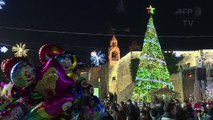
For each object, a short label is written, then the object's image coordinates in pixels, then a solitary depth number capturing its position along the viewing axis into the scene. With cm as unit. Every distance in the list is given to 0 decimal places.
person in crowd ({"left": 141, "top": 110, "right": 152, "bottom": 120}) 643
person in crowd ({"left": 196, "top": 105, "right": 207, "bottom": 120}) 812
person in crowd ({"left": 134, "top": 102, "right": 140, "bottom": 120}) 995
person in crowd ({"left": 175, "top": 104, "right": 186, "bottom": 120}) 716
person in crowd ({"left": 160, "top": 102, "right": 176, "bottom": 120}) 684
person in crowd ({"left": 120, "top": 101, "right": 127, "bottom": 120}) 1029
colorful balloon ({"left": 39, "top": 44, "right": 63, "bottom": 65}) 572
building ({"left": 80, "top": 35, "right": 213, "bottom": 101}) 3181
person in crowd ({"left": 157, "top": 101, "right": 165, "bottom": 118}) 830
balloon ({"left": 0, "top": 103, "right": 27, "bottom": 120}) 511
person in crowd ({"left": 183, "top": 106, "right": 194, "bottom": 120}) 775
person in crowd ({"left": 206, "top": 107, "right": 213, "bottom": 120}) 781
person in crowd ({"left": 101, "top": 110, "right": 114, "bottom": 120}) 614
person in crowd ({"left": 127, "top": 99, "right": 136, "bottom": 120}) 962
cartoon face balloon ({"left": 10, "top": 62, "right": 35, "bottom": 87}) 520
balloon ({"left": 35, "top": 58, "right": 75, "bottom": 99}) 504
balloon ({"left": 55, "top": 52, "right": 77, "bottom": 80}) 537
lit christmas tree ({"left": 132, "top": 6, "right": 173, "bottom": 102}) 2129
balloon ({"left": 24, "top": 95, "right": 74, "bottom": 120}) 493
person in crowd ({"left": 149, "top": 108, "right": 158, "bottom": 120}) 777
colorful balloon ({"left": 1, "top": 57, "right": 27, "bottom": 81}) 578
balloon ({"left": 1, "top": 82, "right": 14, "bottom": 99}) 602
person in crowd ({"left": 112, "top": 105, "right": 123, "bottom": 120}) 928
